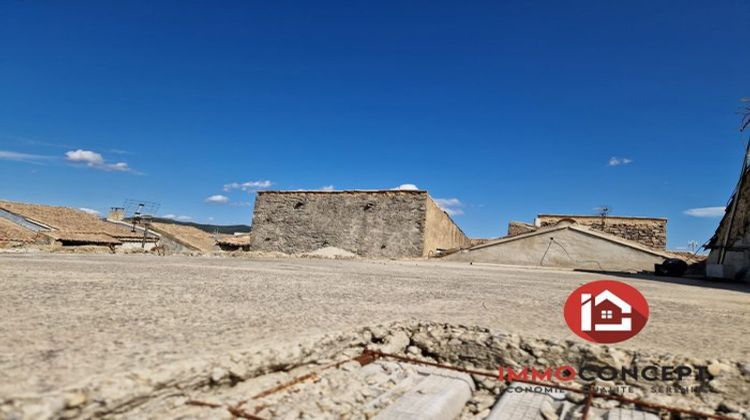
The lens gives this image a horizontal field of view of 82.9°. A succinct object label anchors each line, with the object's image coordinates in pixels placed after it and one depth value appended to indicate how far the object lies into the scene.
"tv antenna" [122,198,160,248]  28.43
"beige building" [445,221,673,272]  14.14
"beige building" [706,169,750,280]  9.95
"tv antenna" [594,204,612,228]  22.02
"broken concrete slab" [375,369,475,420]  1.36
